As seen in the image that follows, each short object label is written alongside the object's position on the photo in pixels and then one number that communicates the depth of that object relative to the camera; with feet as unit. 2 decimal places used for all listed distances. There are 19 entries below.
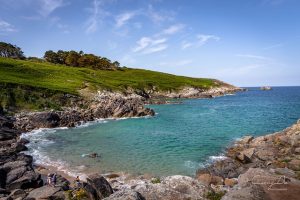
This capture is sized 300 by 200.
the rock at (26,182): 61.79
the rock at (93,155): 93.74
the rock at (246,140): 108.98
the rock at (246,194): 40.70
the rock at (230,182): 64.04
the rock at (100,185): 51.10
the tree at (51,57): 440.78
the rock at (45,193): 53.11
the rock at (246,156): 83.19
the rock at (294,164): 71.56
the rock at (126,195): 38.10
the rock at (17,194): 54.51
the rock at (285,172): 59.10
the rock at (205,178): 65.53
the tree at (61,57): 447.52
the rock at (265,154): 86.17
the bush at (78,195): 50.70
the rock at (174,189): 45.33
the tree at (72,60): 442.36
